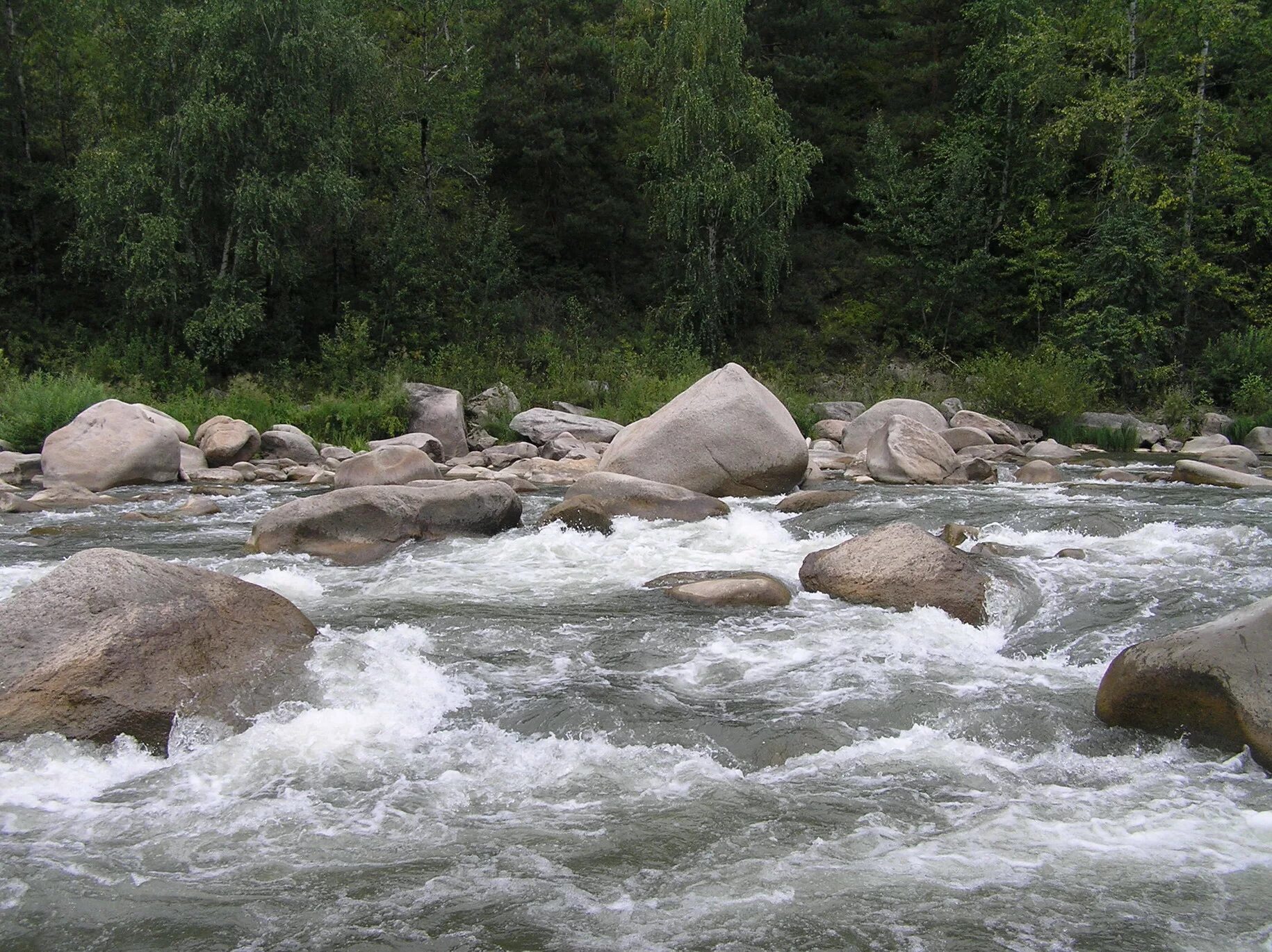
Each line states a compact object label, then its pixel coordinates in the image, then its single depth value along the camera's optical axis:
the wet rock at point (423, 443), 17.20
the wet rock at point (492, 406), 19.88
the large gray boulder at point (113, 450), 13.56
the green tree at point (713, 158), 24.31
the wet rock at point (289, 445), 16.86
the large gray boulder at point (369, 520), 9.23
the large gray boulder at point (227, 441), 16.00
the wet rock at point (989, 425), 18.94
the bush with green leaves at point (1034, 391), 20.20
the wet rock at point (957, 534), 9.20
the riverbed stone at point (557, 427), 18.20
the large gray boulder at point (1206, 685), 4.85
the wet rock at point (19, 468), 13.89
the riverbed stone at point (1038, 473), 14.05
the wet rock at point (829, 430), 19.47
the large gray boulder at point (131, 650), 4.94
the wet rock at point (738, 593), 7.46
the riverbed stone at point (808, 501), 11.09
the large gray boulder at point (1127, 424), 20.17
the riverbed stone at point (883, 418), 17.58
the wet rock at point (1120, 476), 14.05
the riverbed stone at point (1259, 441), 18.77
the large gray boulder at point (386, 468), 12.33
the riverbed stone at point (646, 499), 10.66
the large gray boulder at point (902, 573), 7.11
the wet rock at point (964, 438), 17.73
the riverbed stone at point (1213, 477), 12.70
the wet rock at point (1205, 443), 18.17
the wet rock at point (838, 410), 21.45
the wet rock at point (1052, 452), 17.47
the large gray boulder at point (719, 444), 12.23
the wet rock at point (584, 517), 10.01
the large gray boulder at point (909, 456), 14.24
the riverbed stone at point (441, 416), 18.80
